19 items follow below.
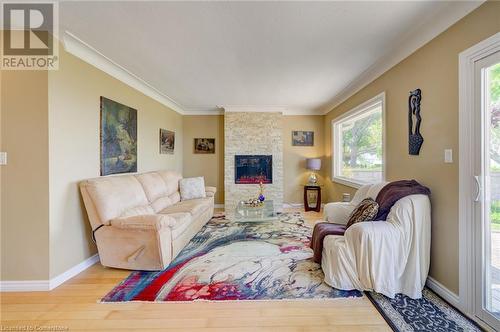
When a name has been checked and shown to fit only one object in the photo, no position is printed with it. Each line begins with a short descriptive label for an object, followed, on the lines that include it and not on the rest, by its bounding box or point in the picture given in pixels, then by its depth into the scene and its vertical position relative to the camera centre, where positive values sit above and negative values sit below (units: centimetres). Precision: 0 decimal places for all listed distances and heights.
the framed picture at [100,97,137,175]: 296 +41
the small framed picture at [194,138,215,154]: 593 +54
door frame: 175 -9
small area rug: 166 -121
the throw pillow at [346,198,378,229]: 220 -48
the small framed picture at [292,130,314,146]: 587 +72
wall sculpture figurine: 234 +45
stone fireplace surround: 555 +51
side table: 540 -80
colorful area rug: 207 -119
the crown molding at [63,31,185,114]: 240 +135
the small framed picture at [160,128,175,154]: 478 +54
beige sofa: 246 -74
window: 343 +40
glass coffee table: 383 -86
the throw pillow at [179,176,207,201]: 455 -49
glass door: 163 -19
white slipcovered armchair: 200 -81
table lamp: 546 +0
